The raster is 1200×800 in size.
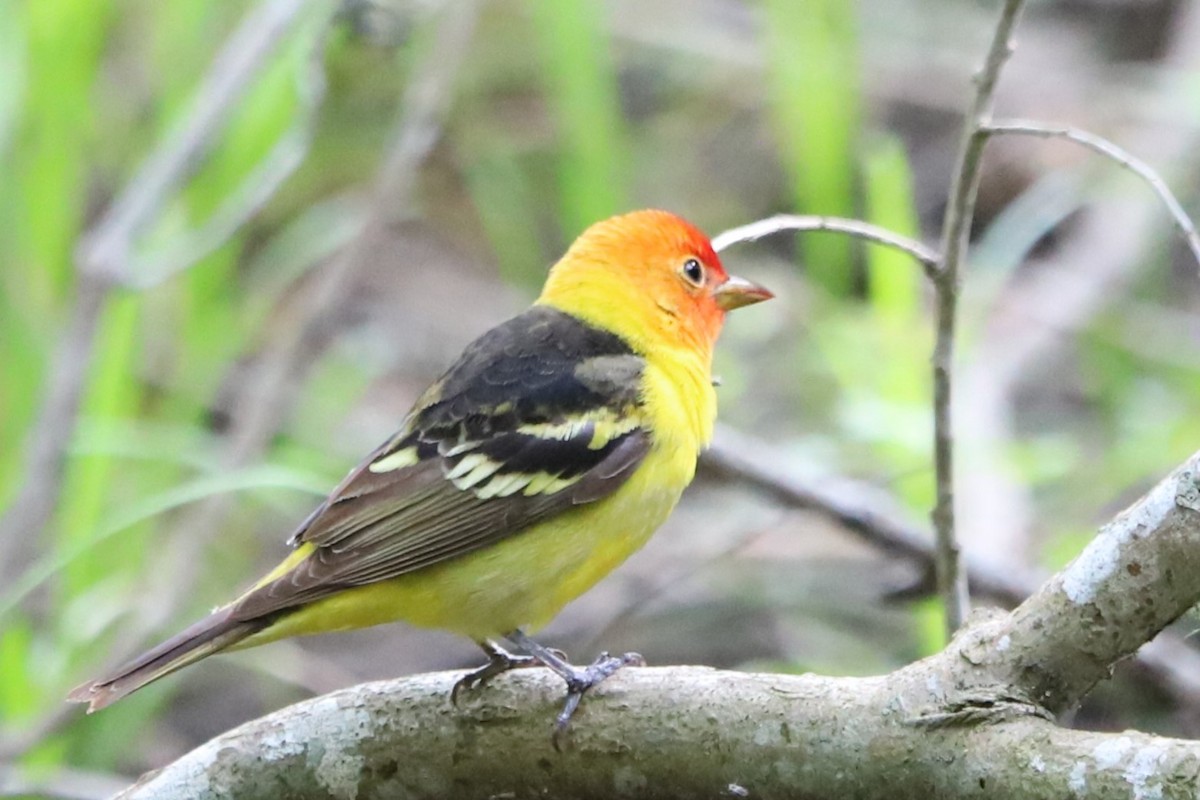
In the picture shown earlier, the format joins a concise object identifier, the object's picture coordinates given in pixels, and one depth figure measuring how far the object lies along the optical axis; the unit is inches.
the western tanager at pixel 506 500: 217.6
